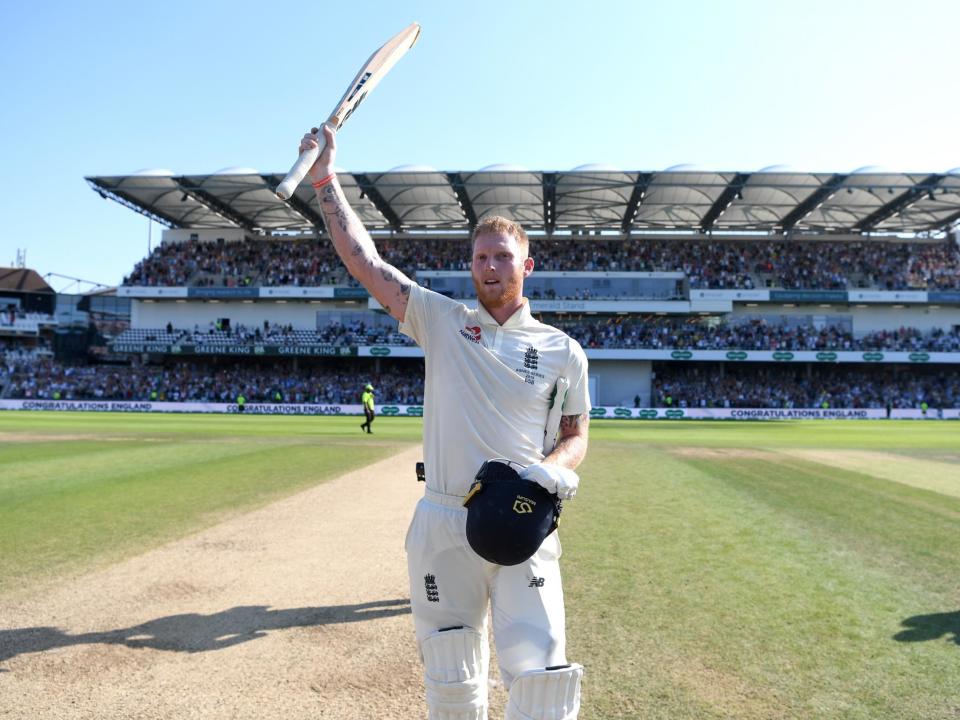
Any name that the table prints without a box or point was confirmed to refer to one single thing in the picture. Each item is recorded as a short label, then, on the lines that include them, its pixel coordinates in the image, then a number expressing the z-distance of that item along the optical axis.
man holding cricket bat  2.88
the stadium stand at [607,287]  50.50
